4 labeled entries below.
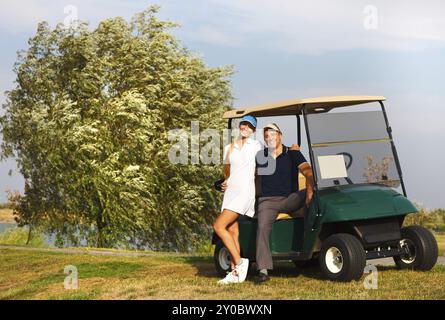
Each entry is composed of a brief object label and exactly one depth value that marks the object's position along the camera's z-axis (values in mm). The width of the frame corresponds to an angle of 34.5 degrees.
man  9180
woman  9031
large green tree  24438
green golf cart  8914
